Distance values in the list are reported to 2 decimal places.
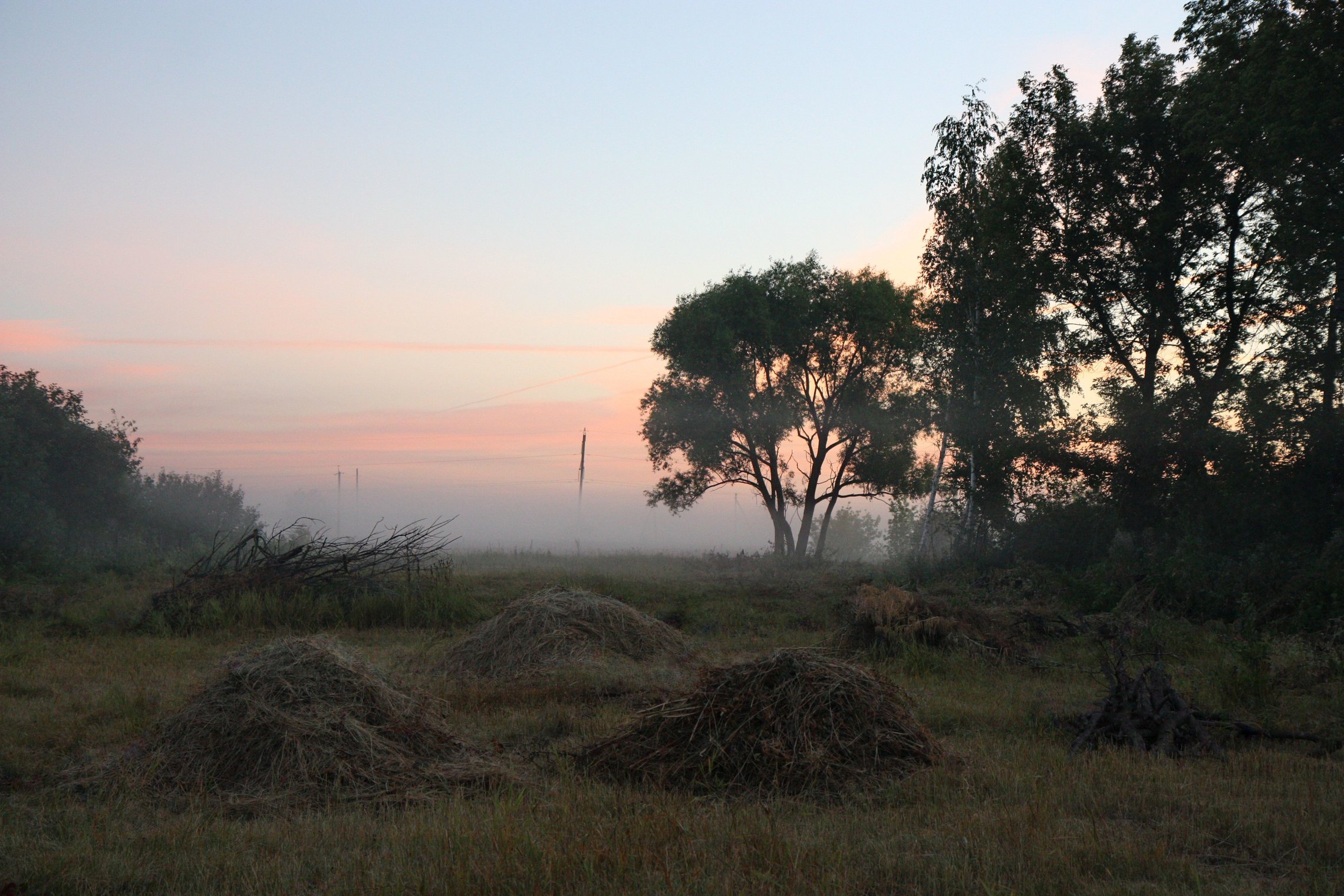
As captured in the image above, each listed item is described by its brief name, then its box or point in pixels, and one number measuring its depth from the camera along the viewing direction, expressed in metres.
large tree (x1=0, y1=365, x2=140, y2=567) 26.23
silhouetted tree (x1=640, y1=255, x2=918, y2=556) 32.12
